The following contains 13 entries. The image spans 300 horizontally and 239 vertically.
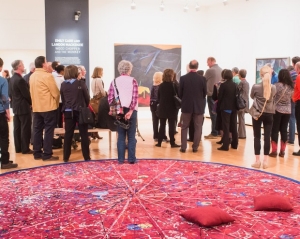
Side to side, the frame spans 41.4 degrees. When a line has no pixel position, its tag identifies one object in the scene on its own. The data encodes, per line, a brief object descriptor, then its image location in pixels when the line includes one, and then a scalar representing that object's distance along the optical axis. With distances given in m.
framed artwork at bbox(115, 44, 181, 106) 13.32
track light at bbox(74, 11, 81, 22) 11.25
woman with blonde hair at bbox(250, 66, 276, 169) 6.32
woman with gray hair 6.40
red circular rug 3.88
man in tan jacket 6.80
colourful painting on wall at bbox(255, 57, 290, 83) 10.70
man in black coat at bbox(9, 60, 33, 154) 7.21
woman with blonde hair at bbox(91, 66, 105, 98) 8.23
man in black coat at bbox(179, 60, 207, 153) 7.48
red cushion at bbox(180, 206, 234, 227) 3.96
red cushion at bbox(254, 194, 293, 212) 4.41
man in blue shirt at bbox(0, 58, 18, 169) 6.17
